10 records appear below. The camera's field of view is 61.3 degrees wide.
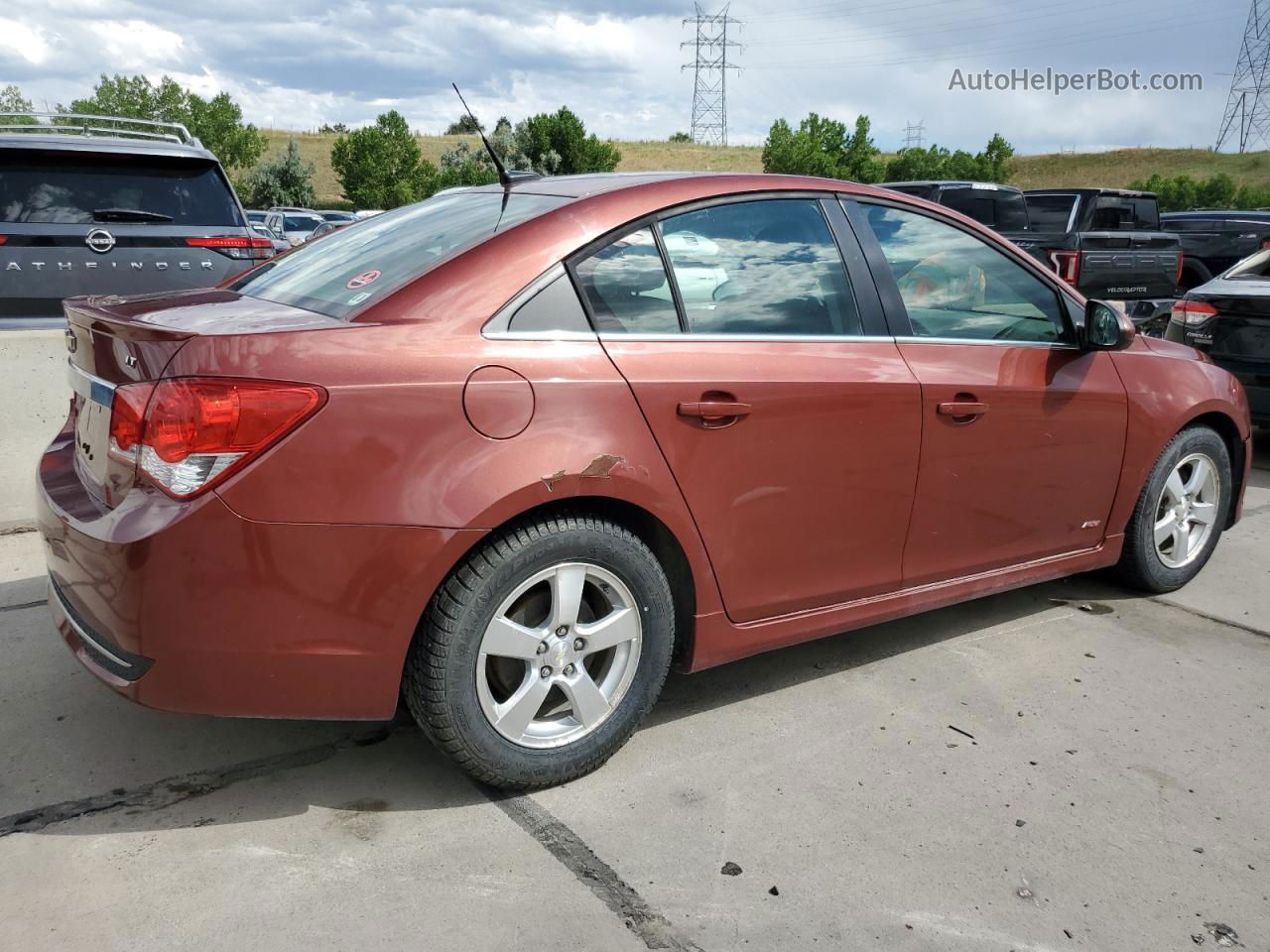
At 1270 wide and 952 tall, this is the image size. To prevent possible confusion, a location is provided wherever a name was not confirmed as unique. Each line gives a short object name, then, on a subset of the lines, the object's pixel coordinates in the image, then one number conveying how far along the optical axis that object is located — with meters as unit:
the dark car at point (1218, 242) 13.88
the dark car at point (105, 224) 5.04
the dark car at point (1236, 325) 6.86
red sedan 2.38
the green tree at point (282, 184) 57.59
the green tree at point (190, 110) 58.84
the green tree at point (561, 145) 51.12
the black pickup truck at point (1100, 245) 11.27
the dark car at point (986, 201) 11.86
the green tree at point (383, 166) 53.59
